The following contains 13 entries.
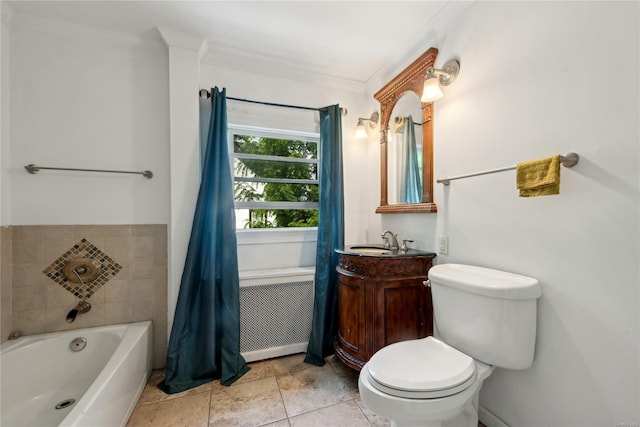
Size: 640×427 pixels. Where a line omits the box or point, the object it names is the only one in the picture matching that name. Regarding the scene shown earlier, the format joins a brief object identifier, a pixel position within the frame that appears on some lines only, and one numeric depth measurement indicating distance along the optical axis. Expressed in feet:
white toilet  3.34
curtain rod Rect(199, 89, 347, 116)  6.39
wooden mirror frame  5.72
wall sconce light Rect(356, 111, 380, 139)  7.49
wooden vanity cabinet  5.28
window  7.27
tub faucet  5.69
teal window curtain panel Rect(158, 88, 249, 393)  5.74
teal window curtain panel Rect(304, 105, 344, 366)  6.64
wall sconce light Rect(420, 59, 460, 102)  5.06
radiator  6.56
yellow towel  3.41
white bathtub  4.48
